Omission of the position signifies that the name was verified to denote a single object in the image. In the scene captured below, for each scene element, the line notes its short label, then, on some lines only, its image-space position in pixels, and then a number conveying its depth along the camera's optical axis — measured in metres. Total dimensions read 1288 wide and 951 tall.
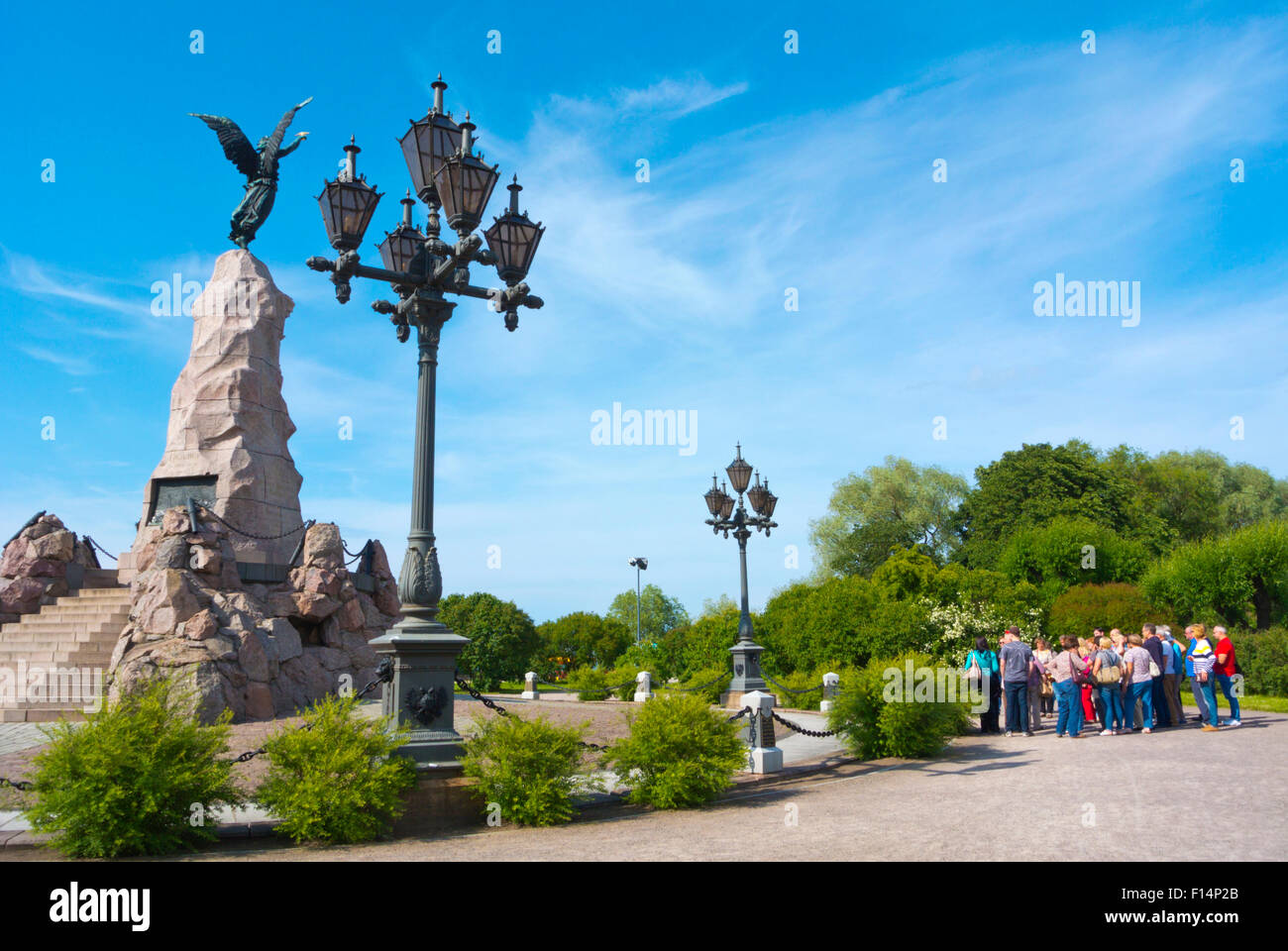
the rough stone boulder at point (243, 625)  14.34
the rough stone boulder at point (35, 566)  18.25
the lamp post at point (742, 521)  18.11
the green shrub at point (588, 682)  28.56
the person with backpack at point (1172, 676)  14.97
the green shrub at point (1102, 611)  30.36
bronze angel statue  23.08
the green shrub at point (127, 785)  6.87
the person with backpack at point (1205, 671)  14.36
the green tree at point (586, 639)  71.62
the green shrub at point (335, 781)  7.33
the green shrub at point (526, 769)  8.30
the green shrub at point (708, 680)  12.51
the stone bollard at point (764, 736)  11.66
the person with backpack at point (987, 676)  15.42
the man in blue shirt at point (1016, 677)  14.36
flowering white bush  24.25
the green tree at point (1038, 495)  43.44
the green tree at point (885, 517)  51.88
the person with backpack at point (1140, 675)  14.19
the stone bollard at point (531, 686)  29.56
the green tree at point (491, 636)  45.91
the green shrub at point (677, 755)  9.21
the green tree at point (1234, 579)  31.27
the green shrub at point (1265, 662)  26.11
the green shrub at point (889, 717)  12.26
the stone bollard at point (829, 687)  15.74
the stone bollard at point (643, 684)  23.72
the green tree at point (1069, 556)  37.44
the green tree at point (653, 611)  91.50
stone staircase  15.20
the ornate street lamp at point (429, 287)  8.47
